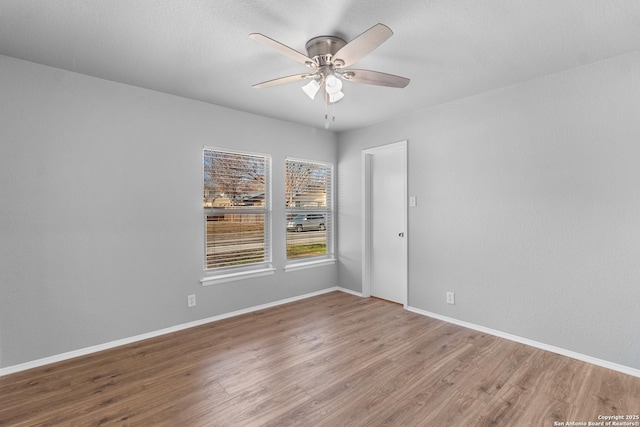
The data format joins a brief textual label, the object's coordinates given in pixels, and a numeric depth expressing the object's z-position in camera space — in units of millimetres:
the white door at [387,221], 4098
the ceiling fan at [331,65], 1870
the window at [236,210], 3566
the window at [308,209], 4336
